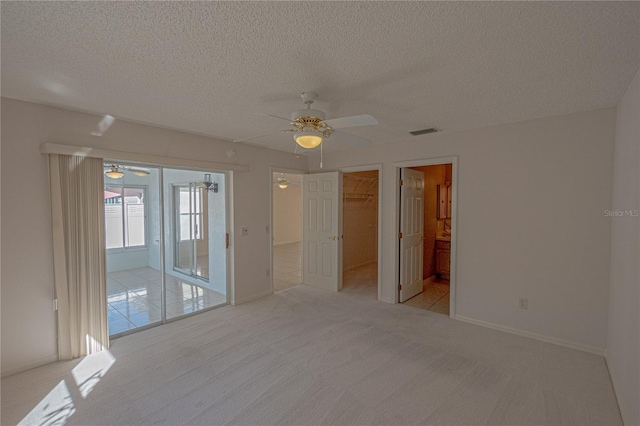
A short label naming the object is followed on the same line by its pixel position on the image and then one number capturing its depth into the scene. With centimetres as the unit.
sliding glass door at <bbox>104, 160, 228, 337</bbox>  365
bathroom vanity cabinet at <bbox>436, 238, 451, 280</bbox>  552
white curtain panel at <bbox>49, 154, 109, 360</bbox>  280
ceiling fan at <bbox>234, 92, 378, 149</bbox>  215
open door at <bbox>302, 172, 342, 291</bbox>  498
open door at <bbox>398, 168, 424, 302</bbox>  443
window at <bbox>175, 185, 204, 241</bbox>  470
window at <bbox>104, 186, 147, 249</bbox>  346
